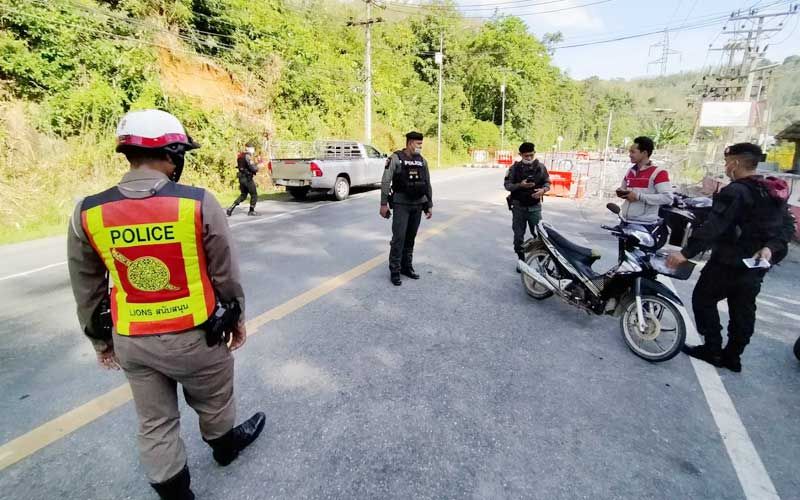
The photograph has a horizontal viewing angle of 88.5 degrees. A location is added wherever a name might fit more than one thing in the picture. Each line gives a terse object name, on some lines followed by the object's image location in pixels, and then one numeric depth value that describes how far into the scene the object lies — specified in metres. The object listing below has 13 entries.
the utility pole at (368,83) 20.84
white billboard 21.45
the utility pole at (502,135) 39.19
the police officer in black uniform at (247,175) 9.67
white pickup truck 11.81
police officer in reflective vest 1.66
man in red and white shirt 4.36
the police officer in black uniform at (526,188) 5.67
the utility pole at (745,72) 24.55
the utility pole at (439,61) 28.84
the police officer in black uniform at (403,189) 5.13
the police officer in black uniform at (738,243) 3.10
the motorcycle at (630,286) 3.49
